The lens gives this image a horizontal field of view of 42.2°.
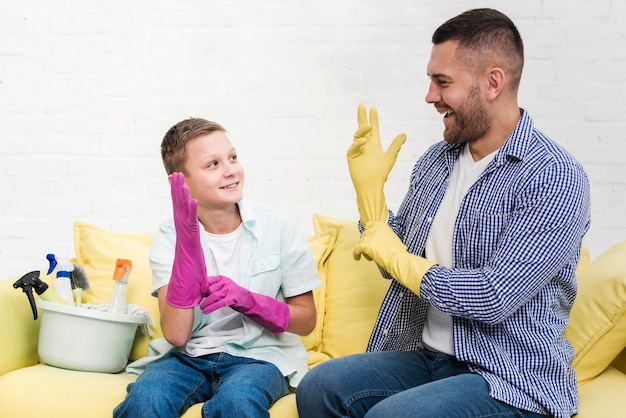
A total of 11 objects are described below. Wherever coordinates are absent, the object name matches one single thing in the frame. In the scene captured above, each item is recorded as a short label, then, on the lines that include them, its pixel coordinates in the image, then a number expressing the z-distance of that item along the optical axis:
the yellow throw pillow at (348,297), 2.23
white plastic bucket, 2.02
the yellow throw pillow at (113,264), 2.27
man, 1.62
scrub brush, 2.27
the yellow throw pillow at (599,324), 1.88
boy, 1.80
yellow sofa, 1.88
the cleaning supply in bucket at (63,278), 2.16
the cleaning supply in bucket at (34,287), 2.04
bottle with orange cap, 2.14
